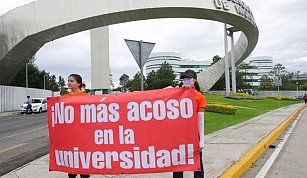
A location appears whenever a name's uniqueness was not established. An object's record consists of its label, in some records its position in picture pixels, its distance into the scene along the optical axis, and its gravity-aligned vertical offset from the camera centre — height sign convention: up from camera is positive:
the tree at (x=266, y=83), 77.22 +1.34
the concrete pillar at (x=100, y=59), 30.24 +3.56
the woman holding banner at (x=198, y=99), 3.40 -0.14
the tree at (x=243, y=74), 76.34 +4.16
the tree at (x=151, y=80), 65.01 +2.26
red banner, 3.45 -0.59
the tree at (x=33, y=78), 48.22 +2.49
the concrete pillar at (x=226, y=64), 38.77 +3.78
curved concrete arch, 21.24 +6.25
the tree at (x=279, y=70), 81.19 +5.42
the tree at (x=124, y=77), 98.40 +4.65
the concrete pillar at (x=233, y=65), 38.93 +3.42
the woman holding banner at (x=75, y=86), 3.62 +0.05
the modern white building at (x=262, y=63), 120.20 +11.66
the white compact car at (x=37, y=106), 22.61 -1.35
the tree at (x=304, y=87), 77.48 +0.02
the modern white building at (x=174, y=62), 96.26 +10.32
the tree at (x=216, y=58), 74.67 +8.75
